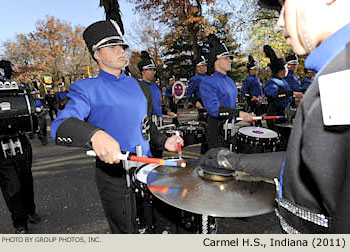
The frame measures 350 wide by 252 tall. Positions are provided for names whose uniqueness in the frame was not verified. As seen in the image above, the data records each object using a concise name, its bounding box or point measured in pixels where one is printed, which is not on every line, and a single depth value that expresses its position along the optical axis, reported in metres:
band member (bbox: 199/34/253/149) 3.75
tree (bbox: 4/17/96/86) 31.00
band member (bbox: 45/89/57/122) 14.00
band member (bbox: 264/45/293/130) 6.06
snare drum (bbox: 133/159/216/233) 1.56
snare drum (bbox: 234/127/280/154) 3.32
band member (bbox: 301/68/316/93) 7.94
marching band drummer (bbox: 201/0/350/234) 0.61
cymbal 1.18
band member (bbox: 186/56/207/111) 8.28
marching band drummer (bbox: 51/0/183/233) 1.66
